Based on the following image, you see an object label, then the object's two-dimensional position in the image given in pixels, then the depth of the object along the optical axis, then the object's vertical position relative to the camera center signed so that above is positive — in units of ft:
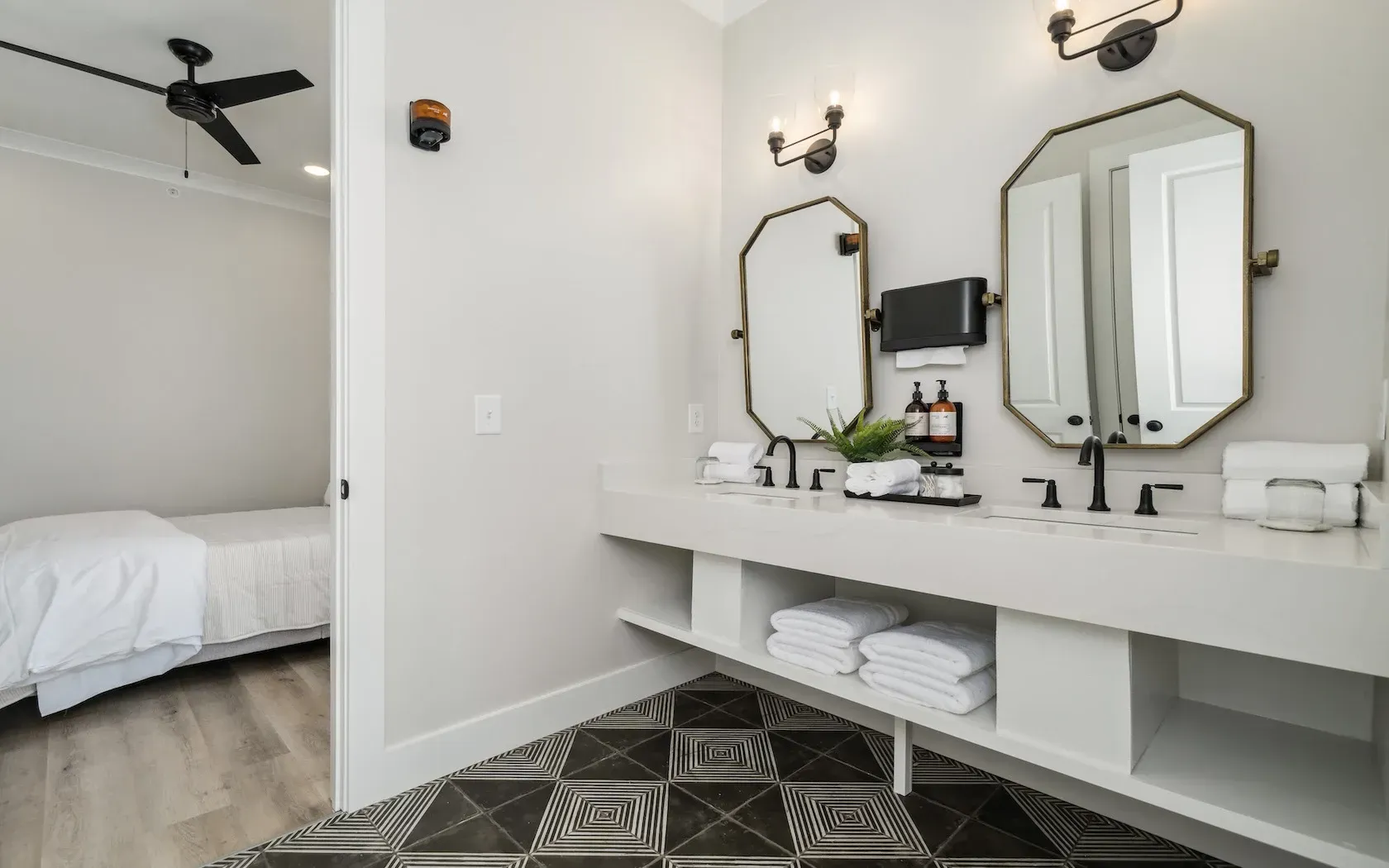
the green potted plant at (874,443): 6.56 -0.10
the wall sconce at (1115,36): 5.36 +3.27
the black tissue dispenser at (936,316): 6.27 +1.16
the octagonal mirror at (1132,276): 4.99 +1.29
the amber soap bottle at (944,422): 6.48 +0.11
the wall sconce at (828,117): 7.13 +3.62
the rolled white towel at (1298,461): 4.37 -0.21
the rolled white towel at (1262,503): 4.32 -0.50
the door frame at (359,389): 5.52 +0.39
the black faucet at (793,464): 7.57 -0.36
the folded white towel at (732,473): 7.67 -0.46
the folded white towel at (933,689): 4.93 -2.01
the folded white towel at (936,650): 5.04 -1.75
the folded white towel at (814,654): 5.73 -1.99
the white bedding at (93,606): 7.48 -2.08
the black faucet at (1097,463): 5.23 -0.25
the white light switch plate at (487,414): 6.40 +0.20
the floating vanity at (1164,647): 3.43 -1.34
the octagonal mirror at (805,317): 7.29 +1.37
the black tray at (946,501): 5.82 -0.62
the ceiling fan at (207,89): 8.45 +4.61
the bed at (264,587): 9.01 -2.18
